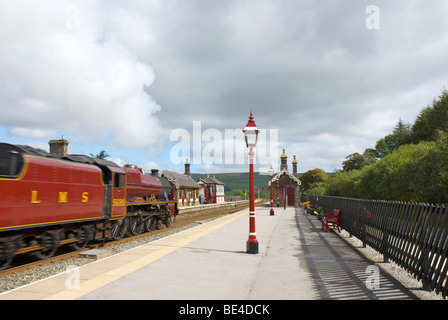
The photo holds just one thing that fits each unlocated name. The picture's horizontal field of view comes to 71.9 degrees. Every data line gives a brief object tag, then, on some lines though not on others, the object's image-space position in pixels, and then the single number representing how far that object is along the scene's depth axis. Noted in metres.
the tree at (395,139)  38.58
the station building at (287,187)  42.22
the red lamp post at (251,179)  8.86
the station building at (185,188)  40.27
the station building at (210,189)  58.30
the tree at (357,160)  53.72
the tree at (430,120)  30.60
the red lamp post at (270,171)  26.44
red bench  14.37
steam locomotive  7.36
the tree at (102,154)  42.04
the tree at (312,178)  63.95
